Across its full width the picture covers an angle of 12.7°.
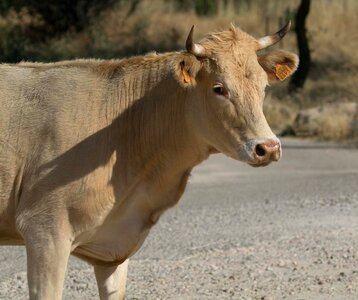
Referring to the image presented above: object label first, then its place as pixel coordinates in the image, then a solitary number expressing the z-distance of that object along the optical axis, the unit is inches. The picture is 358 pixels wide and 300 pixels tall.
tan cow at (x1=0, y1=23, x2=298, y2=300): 444.9
